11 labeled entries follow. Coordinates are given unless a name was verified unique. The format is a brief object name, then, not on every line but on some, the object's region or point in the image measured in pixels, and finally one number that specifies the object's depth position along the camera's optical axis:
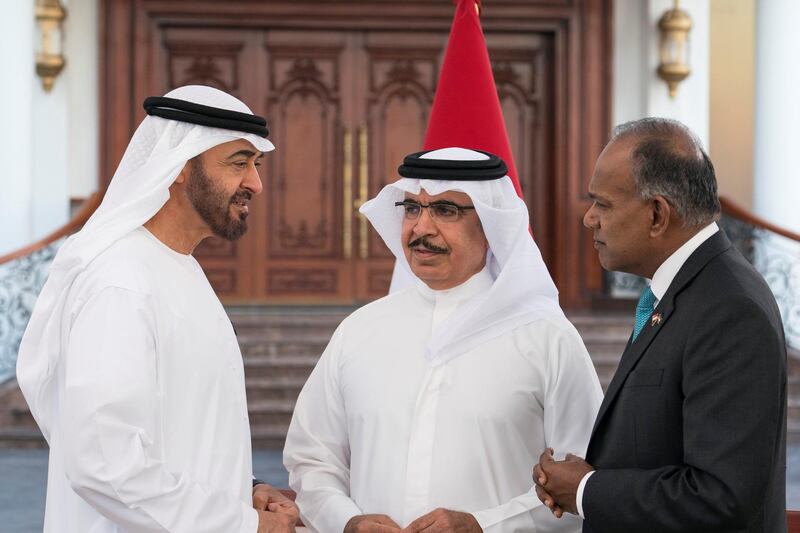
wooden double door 9.55
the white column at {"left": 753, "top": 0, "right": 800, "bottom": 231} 9.06
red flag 4.21
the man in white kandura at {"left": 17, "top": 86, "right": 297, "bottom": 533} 2.27
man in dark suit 2.13
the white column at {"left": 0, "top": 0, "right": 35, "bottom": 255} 8.47
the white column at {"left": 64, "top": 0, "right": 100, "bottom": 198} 9.28
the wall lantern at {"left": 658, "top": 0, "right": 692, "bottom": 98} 9.15
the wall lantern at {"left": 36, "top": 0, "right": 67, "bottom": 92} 9.01
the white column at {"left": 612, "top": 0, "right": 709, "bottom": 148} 9.27
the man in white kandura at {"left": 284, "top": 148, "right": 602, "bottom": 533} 2.87
